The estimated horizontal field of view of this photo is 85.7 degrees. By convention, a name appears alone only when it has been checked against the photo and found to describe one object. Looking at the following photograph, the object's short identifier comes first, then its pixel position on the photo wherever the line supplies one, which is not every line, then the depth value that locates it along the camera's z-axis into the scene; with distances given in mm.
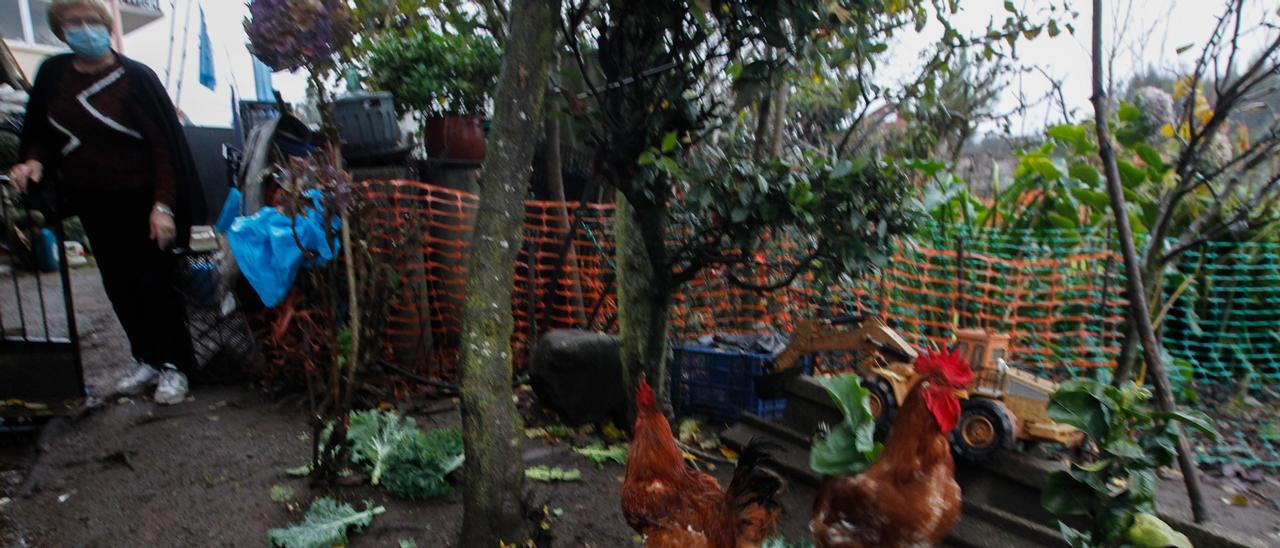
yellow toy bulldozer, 3076
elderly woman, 3781
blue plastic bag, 3814
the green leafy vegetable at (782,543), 2798
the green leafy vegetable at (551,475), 3307
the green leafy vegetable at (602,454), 3570
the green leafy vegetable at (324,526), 2555
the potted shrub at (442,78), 5023
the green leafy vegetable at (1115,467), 2213
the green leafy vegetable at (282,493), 2955
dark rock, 3951
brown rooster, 2492
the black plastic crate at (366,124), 4707
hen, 2492
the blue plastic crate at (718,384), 4133
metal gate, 3668
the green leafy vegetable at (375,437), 3109
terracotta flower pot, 5102
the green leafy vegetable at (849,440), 2814
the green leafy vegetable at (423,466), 2977
